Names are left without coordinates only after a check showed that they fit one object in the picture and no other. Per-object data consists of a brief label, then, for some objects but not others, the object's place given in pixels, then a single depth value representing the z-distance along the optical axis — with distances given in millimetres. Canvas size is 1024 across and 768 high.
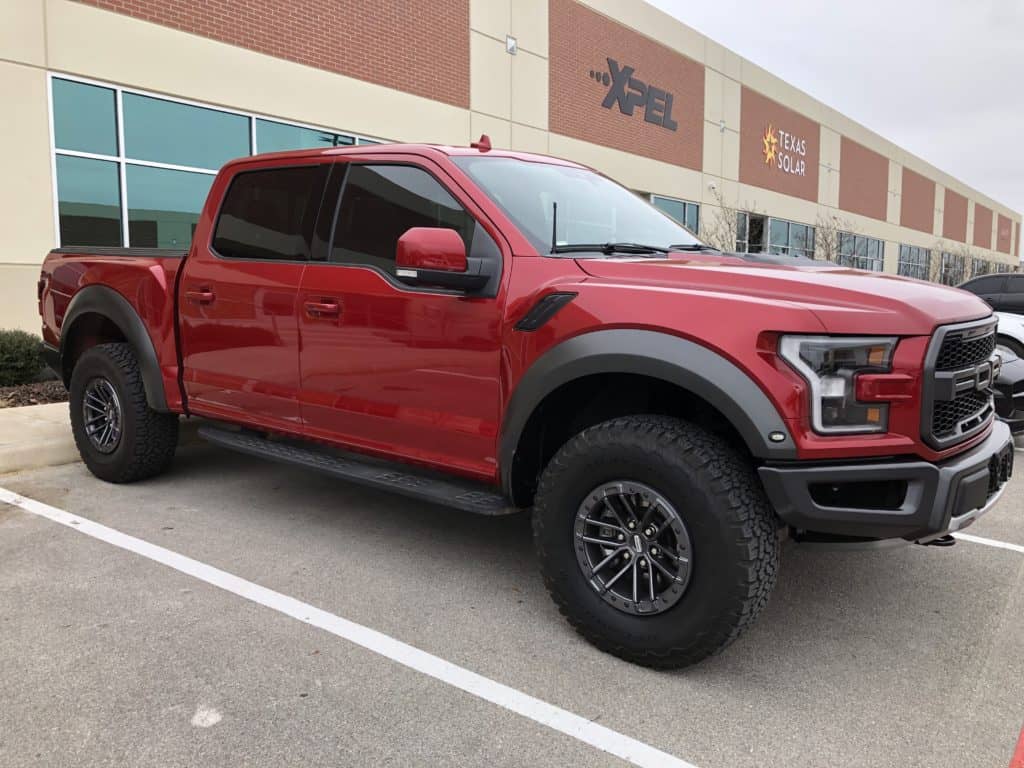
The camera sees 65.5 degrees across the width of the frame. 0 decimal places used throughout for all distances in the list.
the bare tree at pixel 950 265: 37725
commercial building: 9281
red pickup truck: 2592
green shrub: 8219
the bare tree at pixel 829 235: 26206
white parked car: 8008
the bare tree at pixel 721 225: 22688
